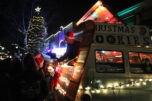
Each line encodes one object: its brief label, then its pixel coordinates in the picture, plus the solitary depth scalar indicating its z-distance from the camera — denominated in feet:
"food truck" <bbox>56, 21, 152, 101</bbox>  10.47
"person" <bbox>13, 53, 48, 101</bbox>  9.57
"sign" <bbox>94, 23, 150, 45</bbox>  11.30
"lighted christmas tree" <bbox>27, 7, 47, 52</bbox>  74.59
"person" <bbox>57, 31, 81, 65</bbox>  14.61
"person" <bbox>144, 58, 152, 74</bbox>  12.62
